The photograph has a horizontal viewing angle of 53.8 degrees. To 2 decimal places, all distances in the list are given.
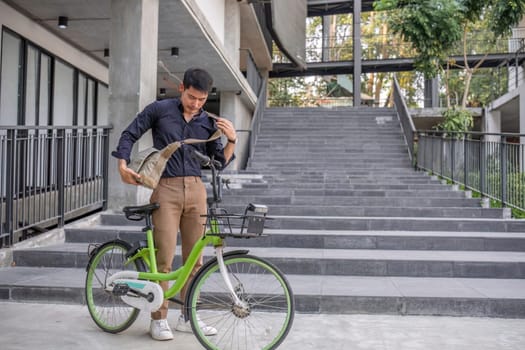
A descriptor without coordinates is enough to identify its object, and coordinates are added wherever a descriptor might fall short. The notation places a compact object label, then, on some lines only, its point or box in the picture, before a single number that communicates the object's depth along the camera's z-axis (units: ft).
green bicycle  10.42
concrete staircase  14.26
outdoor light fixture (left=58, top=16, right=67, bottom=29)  28.37
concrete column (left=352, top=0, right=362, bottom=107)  75.00
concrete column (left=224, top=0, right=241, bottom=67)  47.78
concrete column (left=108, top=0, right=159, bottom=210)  22.79
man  11.41
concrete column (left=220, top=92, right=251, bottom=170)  48.24
